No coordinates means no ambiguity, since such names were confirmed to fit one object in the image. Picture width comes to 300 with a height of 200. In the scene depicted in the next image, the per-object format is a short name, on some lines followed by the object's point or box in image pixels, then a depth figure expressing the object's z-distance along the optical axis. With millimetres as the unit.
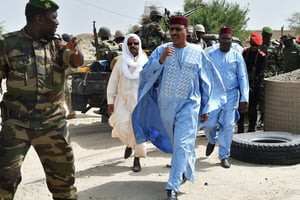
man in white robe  6508
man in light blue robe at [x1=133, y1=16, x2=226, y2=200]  5089
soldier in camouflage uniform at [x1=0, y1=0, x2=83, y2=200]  3982
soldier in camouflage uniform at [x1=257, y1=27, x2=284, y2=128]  9250
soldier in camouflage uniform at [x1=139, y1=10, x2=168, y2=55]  9844
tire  6634
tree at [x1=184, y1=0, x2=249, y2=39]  38084
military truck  9344
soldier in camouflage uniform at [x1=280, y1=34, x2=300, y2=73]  9891
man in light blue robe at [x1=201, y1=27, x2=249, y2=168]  6707
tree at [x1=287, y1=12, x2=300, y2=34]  59656
